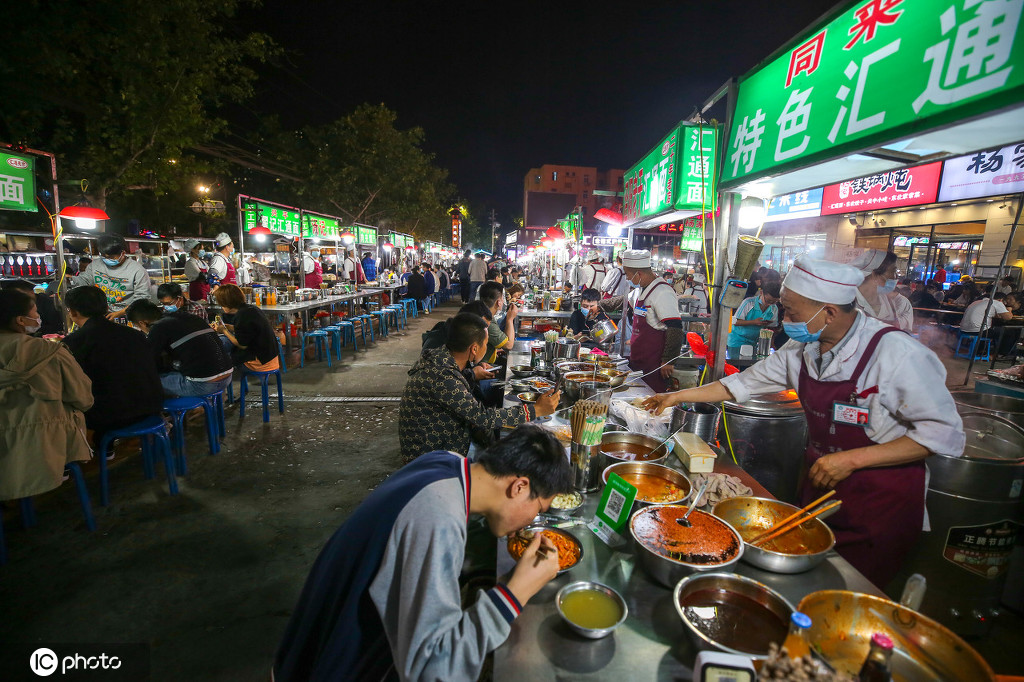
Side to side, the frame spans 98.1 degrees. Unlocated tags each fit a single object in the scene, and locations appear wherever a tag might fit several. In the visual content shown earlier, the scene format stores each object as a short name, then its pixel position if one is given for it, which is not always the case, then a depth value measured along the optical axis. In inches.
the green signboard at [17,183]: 236.2
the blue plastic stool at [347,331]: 414.3
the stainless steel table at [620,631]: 55.7
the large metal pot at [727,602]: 55.9
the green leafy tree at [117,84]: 343.0
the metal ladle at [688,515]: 82.2
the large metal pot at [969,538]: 109.8
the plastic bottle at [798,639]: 47.3
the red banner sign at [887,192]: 275.7
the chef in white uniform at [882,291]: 203.9
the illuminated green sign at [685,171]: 152.2
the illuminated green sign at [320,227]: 538.0
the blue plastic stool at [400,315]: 560.4
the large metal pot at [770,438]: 139.9
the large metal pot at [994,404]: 144.9
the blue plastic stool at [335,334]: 378.9
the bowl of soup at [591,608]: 59.4
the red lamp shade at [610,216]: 312.0
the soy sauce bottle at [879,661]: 45.1
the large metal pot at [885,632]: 54.6
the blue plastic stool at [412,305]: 672.7
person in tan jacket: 132.6
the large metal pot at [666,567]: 67.2
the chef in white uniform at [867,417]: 89.6
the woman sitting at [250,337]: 247.8
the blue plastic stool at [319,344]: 368.5
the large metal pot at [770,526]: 72.1
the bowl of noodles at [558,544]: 75.4
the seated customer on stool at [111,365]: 162.7
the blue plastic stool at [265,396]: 248.1
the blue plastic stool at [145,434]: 161.9
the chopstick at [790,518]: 80.2
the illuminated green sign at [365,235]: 720.3
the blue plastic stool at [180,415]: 192.2
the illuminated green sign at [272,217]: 458.9
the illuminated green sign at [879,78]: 58.7
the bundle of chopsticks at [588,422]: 91.6
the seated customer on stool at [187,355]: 196.2
